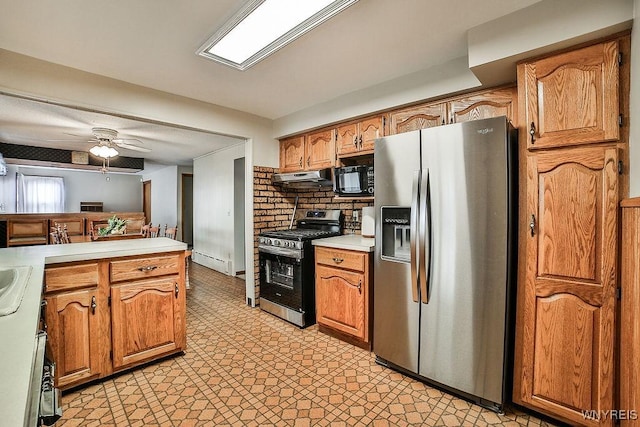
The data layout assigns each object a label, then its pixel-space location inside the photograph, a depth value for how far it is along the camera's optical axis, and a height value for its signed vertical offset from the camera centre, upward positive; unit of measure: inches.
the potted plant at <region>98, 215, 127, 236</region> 153.9 -10.4
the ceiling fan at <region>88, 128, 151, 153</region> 166.3 +41.9
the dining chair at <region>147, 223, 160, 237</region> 184.9 -14.4
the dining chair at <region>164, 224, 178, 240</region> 166.4 -13.9
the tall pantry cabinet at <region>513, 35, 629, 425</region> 58.4 -4.5
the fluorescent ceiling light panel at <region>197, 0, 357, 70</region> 61.2 +42.5
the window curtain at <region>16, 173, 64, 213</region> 309.4 +15.6
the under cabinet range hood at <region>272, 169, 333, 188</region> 124.9 +12.6
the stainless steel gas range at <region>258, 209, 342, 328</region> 116.9 -26.1
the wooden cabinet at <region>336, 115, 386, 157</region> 110.0 +28.1
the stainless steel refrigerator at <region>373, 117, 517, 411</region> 67.7 -11.7
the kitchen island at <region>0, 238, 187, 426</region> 20.5 -12.5
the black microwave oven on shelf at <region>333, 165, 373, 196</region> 110.4 +10.3
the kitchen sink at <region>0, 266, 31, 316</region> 36.9 -12.6
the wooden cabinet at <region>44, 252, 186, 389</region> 73.6 -29.5
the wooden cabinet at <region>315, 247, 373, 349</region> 98.2 -30.9
